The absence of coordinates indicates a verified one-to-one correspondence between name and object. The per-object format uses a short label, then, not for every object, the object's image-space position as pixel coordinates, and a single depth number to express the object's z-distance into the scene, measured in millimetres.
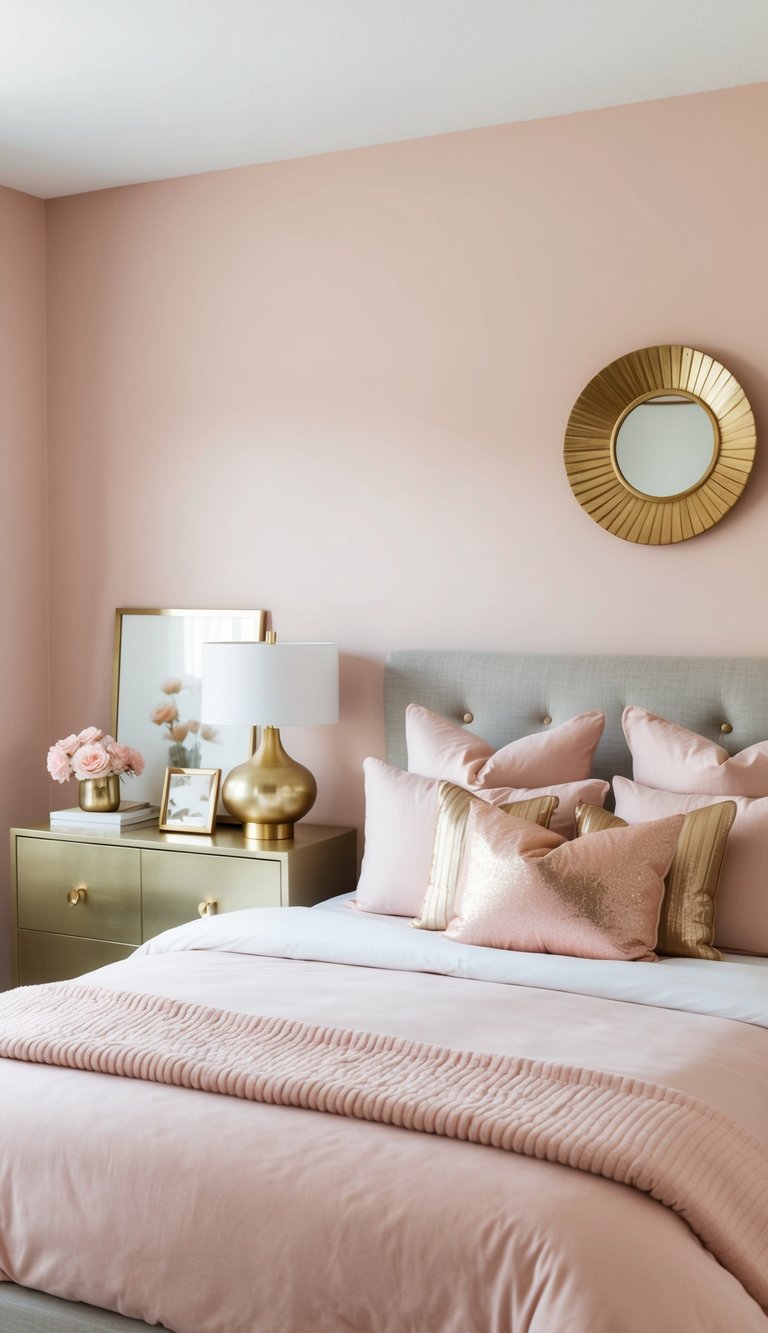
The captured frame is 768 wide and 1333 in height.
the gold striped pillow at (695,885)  2648
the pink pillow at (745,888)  2717
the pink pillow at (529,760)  3174
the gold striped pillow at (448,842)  2846
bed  1608
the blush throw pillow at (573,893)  2582
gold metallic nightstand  3465
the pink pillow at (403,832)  3029
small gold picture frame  3758
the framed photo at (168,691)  3938
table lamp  3432
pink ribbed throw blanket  1693
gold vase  3799
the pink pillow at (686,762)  2936
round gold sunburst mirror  3234
